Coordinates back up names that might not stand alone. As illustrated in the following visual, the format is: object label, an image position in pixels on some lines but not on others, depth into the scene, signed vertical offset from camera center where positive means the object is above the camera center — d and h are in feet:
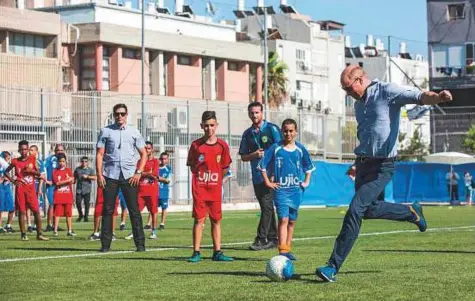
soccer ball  40.29 -3.53
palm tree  316.19 +20.59
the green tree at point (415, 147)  300.03 +3.13
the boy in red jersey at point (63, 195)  82.02 -2.17
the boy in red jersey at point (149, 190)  80.43 -1.86
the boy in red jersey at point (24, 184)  76.79 -1.34
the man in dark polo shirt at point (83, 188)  114.83 -2.42
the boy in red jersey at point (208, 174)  52.75 -0.56
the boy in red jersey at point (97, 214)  72.90 -3.10
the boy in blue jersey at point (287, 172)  50.42 -0.49
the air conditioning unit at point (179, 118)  151.19 +5.39
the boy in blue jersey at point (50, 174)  92.63 -0.94
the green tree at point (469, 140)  210.59 +3.20
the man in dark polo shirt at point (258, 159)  59.52 +0.07
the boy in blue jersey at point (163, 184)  92.38 -1.76
